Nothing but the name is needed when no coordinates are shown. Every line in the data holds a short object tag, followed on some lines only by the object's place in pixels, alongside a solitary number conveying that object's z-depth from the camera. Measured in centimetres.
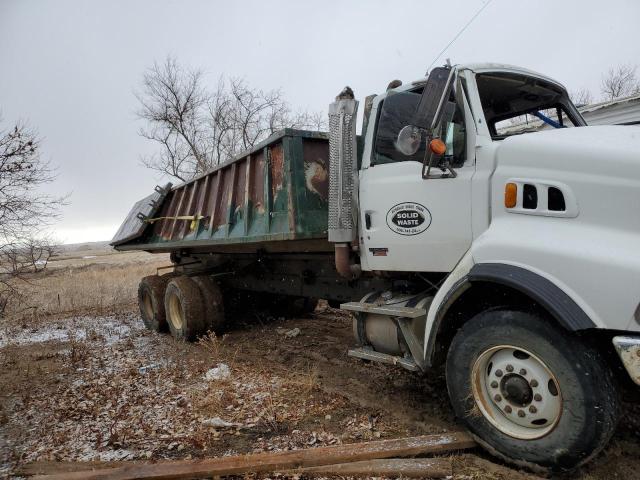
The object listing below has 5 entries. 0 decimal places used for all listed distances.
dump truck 247
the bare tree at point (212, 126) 2434
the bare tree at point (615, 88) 2295
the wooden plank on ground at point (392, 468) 279
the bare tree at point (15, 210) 874
